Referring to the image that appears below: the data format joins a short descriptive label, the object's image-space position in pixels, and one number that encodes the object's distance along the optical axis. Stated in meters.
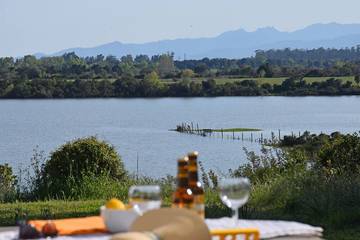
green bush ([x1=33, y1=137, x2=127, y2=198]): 26.87
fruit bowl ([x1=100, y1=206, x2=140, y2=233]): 8.16
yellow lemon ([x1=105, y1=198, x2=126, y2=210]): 8.23
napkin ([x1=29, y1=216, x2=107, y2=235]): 8.36
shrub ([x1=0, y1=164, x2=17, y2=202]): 25.96
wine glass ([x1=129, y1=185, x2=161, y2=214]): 8.12
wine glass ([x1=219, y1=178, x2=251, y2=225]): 8.14
